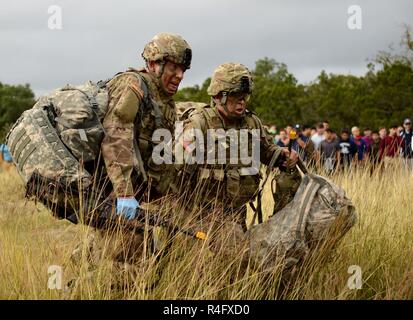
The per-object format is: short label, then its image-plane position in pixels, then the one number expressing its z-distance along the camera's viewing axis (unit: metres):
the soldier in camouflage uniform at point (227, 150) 5.12
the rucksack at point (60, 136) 4.23
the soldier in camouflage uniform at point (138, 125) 4.36
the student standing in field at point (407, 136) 11.56
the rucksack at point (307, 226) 4.51
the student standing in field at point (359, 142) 13.15
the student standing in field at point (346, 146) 12.41
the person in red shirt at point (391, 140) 12.48
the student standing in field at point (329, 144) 12.09
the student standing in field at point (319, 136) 13.28
